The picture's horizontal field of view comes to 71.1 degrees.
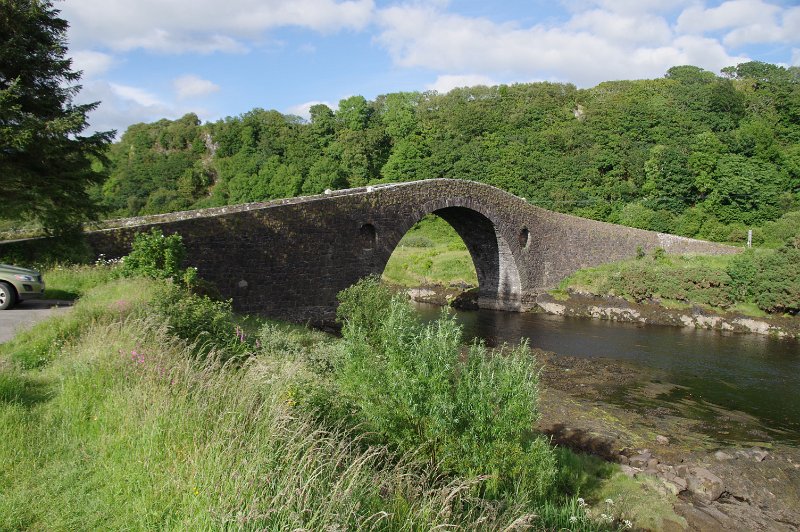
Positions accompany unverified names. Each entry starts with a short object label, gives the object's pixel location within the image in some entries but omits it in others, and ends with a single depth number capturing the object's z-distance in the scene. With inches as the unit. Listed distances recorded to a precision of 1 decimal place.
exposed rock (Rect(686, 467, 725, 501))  408.5
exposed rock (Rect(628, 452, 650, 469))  445.1
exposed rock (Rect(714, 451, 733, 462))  464.1
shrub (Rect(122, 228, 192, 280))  502.6
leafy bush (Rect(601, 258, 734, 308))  1131.3
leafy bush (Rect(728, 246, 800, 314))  1035.9
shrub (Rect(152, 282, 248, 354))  356.5
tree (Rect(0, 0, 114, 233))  478.6
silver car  420.2
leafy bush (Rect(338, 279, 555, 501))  271.1
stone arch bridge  677.9
